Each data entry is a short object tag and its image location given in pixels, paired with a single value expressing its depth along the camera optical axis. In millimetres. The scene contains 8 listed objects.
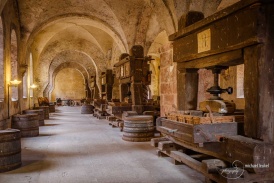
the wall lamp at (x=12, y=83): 8430
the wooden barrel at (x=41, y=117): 11320
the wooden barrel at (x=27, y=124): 8250
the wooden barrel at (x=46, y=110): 14123
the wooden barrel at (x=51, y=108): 19094
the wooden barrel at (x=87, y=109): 17825
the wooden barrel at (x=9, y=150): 4629
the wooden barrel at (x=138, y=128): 7406
